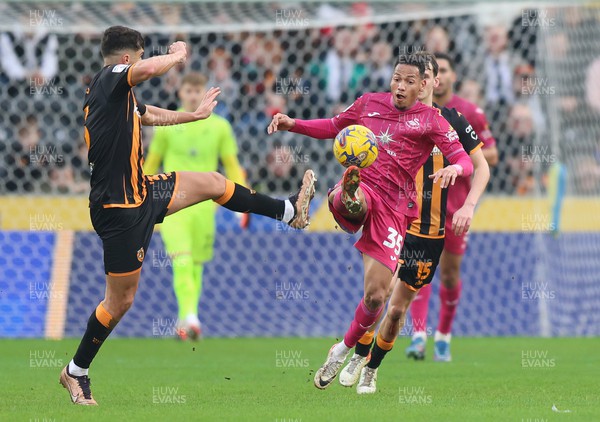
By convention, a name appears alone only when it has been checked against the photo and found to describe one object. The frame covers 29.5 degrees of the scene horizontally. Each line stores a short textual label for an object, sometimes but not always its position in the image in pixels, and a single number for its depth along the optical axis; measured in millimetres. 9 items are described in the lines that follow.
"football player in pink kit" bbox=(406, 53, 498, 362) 10195
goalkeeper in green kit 11680
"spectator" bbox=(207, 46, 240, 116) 13758
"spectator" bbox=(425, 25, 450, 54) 14219
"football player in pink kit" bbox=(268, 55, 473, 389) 7578
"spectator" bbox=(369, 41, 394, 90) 14325
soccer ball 7207
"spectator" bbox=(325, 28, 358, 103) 14352
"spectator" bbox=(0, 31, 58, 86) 13242
